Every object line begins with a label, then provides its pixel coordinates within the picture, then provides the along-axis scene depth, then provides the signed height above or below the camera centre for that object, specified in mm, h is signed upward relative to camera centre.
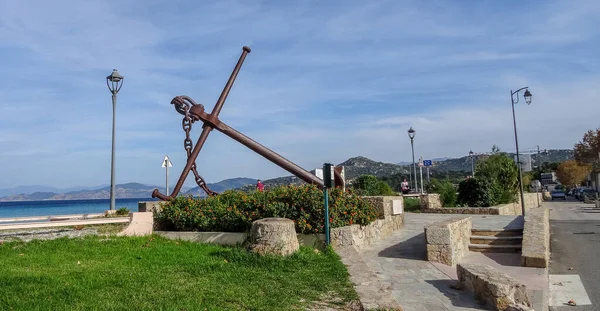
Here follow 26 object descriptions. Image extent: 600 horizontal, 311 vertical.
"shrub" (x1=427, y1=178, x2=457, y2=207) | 23016 +120
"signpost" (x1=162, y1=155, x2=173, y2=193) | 16047 +1385
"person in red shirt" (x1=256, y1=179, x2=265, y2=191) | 20019 +715
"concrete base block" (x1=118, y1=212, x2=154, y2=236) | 10867 -465
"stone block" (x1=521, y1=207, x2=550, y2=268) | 8773 -1062
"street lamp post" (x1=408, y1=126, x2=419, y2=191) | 26625 +3529
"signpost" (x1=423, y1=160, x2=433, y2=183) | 26894 +1834
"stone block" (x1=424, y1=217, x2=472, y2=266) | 8781 -903
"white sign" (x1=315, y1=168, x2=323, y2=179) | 10184 +580
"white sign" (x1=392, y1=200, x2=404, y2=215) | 12975 -305
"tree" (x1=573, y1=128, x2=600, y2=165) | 52594 +4762
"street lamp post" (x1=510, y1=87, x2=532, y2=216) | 21856 +4197
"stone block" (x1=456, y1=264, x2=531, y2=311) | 5633 -1187
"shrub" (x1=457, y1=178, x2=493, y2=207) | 21750 +15
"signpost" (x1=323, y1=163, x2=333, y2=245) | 8938 +423
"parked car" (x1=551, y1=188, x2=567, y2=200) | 53250 -472
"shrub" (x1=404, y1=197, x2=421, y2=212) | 22359 -445
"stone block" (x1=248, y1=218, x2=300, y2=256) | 7855 -636
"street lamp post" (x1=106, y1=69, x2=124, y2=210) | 14844 +3145
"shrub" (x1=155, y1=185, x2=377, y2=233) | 9992 -209
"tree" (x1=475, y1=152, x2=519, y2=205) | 27123 +1246
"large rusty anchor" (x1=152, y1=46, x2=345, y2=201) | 13398 +1960
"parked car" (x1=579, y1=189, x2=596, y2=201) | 40669 -589
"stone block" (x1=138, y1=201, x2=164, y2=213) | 12227 -51
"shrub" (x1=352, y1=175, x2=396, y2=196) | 23434 +603
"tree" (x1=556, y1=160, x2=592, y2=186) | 67294 +2705
